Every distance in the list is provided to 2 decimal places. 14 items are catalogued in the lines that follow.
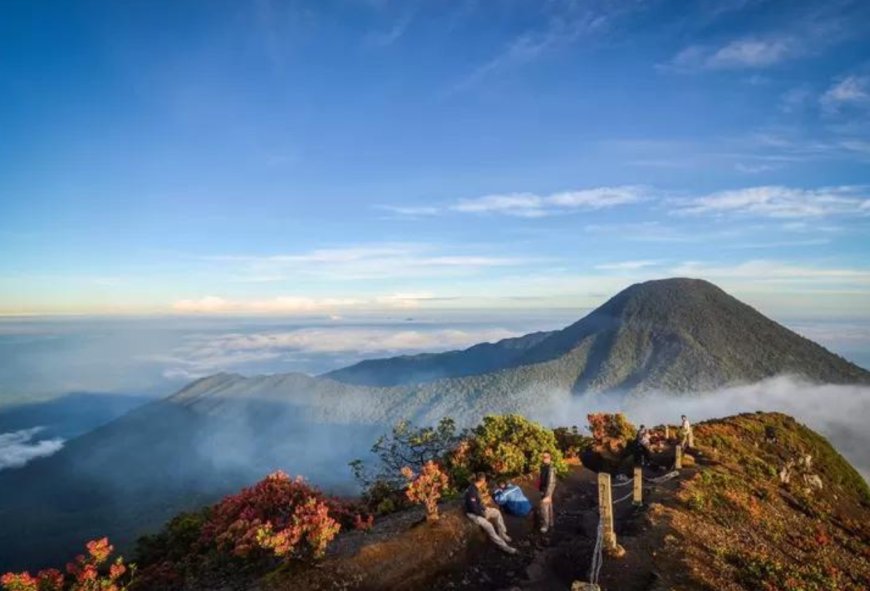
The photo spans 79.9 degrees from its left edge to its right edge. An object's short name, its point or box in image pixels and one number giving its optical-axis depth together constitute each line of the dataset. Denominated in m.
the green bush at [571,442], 23.77
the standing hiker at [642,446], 21.59
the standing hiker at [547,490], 13.45
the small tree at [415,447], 22.89
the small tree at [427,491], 12.35
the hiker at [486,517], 12.30
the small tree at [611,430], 25.16
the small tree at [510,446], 18.08
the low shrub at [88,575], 8.84
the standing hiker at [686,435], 23.36
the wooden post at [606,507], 11.20
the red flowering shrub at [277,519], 10.41
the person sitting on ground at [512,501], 14.02
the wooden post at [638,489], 15.95
